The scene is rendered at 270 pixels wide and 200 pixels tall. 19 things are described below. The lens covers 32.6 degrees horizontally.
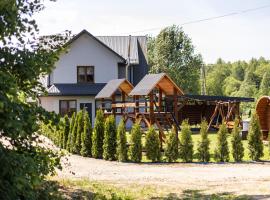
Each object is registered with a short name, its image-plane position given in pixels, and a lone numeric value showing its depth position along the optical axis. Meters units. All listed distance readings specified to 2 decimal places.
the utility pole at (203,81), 66.15
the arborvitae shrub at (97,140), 16.31
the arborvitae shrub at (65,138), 19.67
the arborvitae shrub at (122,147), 15.19
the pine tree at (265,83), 118.56
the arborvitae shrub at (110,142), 15.66
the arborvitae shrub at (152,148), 15.05
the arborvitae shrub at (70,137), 18.83
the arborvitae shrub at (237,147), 15.05
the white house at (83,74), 33.97
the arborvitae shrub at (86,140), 17.02
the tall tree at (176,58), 61.56
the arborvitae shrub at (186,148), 15.00
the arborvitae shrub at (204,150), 15.05
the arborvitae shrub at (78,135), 17.84
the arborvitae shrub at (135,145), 15.02
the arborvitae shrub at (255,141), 15.15
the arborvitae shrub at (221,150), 15.01
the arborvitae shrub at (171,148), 15.00
